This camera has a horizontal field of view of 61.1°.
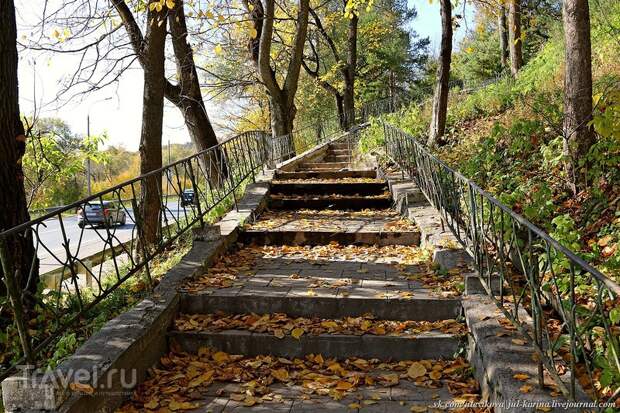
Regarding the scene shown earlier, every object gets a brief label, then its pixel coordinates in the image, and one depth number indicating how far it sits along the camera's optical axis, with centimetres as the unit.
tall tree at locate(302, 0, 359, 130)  2320
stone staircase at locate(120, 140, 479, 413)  342
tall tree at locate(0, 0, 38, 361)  491
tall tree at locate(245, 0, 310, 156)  1308
